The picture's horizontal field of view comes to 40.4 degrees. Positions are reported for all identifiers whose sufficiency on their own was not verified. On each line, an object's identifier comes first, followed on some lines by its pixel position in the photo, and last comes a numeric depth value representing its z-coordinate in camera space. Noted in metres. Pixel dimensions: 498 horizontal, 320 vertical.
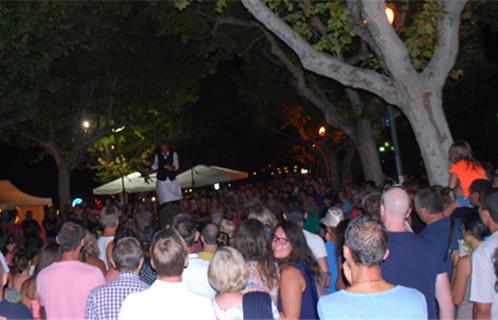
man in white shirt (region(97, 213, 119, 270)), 7.90
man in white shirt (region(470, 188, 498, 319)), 4.81
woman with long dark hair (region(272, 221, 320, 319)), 5.09
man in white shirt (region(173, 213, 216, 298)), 5.70
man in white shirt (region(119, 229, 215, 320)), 4.37
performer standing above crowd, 14.27
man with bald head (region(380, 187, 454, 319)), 4.95
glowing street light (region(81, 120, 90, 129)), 25.71
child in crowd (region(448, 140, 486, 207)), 8.61
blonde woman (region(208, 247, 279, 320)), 4.68
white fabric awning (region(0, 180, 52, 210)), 25.86
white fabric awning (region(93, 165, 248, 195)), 24.28
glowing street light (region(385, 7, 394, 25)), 10.71
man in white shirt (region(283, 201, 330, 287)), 6.57
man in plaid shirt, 4.99
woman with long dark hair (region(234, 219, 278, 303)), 5.25
